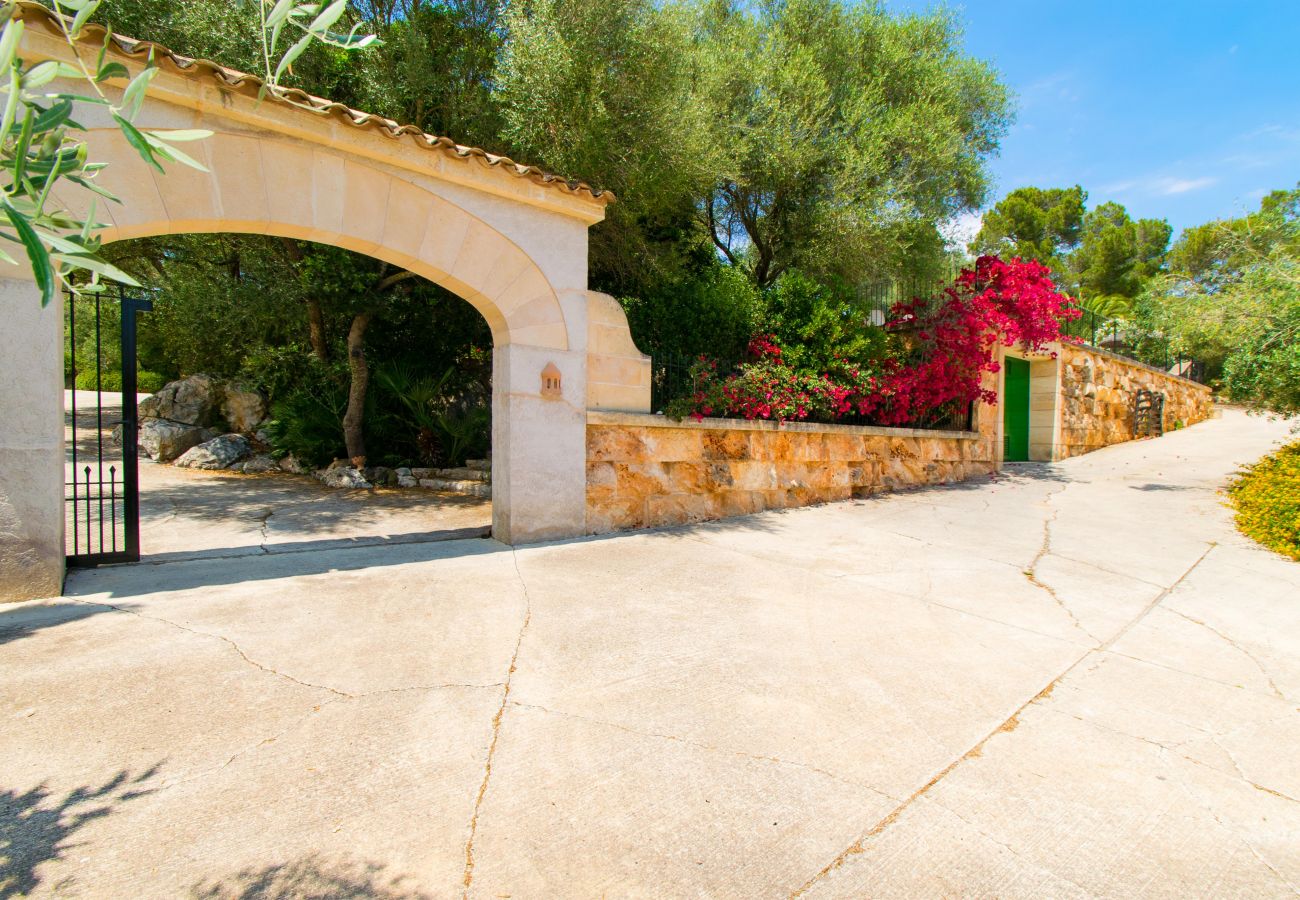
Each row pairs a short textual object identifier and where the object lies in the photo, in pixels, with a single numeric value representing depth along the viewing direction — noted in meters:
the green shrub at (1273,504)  5.59
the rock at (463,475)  9.20
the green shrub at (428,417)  9.95
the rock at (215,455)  10.73
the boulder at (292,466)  10.54
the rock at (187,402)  12.09
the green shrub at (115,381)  15.56
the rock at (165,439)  11.17
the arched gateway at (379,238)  3.74
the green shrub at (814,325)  7.80
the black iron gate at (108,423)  4.39
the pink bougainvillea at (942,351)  7.53
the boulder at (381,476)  9.56
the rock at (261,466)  10.55
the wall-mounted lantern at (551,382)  5.60
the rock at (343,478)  9.26
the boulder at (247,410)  12.05
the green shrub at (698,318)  7.61
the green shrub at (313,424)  10.42
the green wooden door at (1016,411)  11.02
